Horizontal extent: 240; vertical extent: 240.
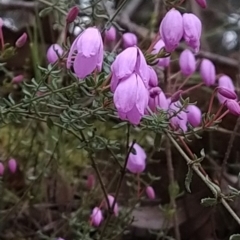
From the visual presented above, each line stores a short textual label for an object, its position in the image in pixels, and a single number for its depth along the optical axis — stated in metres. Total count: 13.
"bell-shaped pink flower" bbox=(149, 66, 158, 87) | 0.40
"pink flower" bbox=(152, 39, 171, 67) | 0.50
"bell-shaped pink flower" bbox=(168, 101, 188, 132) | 0.43
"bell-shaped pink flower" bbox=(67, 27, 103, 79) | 0.38
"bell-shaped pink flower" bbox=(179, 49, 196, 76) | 0.53
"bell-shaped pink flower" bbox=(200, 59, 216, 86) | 0.54
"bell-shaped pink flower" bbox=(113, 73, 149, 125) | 0.37
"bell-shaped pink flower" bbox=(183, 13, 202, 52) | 0.40
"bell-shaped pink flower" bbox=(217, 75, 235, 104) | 0.54
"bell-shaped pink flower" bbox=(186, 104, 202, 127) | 0.49
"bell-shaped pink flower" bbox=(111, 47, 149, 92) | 0.37
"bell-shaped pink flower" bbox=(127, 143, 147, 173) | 0.49
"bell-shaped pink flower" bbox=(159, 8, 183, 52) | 0.40
